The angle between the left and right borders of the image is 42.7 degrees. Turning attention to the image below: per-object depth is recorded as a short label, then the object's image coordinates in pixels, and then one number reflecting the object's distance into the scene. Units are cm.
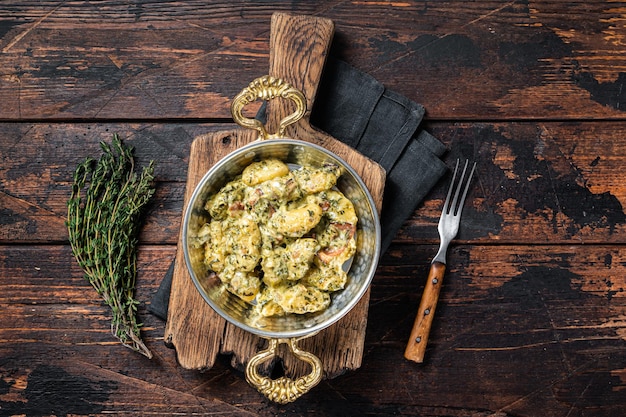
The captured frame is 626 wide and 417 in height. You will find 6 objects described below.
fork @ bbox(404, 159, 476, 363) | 81
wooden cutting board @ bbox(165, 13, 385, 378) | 77
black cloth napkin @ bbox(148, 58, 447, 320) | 81
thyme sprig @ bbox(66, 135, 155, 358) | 80
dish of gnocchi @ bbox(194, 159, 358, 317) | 70
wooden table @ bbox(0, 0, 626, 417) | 82
